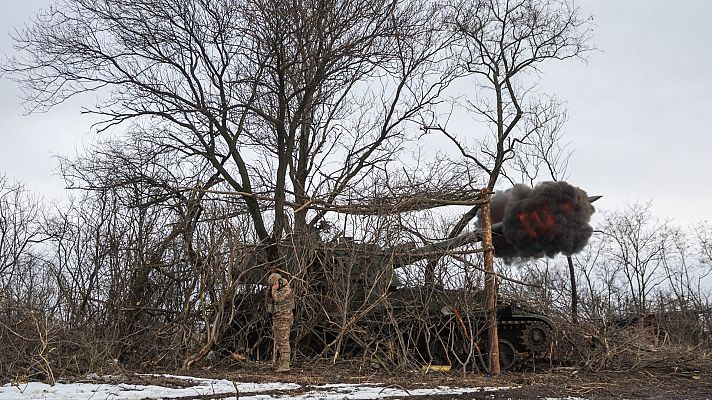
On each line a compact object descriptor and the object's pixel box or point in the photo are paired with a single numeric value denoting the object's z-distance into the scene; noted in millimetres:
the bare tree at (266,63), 16266
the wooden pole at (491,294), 14000
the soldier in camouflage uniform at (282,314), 13289
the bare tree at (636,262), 30484
